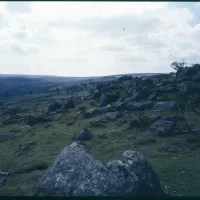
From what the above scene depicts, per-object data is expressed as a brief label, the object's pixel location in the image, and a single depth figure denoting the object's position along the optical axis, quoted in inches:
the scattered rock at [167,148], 968.3
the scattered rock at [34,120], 1856.2
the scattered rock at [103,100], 2117.5
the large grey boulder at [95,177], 555.5
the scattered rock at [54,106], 2335.1
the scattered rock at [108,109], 1824.6
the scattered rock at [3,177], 764.3
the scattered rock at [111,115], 1603.1
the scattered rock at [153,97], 1884.8
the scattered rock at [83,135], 1216.9
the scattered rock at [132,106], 1760.6
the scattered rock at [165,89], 2041.0
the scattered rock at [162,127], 1184.5
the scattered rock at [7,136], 1500.7
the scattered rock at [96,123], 1483.1
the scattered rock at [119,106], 1828.9
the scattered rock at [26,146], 1165.1
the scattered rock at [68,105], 2285.9
